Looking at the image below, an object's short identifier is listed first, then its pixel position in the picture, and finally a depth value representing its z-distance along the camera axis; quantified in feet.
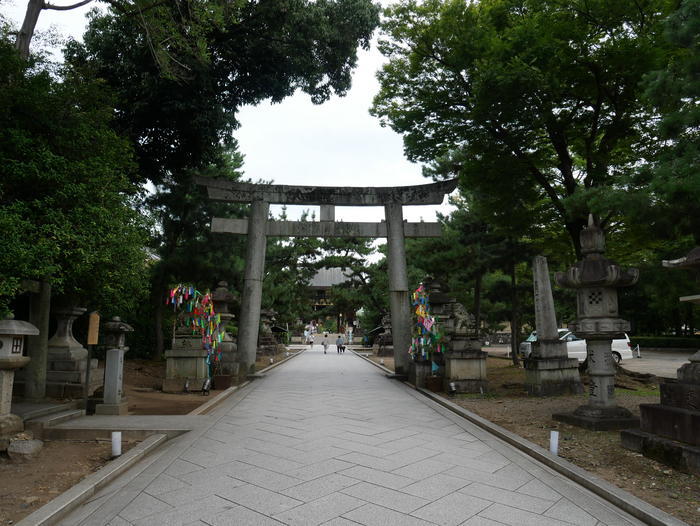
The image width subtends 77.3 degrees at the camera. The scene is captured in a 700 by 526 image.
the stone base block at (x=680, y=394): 14.88
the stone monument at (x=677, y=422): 14.19
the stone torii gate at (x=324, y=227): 42.04
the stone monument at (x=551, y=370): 32.35
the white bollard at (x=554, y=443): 15.96
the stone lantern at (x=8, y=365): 17.40
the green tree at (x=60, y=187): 15.97
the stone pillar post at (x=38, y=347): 24.67
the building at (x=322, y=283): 187.52
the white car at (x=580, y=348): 56.80
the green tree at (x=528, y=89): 27.32
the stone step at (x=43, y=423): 19.49
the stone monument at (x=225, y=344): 39.37
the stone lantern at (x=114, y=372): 23.98
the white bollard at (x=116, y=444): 16.47
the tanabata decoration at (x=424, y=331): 36.29
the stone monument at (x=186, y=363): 34.65
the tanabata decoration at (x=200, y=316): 35.14
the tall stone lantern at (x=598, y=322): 20.49
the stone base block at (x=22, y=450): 16.39
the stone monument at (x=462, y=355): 33.06
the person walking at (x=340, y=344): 100.80
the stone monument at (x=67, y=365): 27.25
